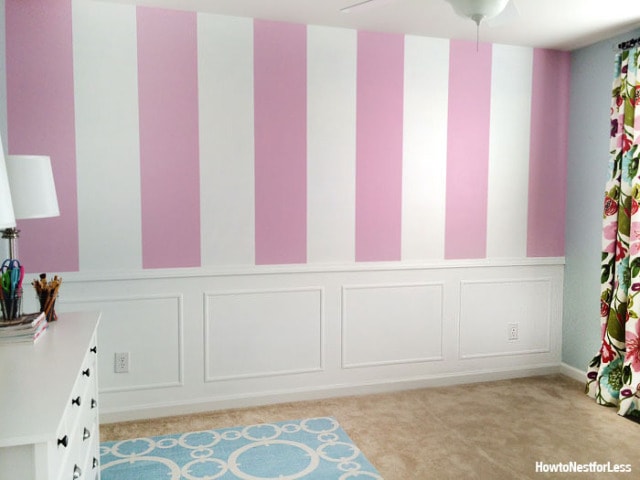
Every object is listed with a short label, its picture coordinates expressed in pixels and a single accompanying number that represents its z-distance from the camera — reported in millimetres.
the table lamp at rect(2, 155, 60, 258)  1985
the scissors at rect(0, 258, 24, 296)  2014
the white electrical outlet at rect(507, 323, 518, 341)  4016
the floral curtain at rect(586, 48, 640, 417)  3322
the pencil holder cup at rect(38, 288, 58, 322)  2184
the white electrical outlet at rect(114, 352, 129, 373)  3223
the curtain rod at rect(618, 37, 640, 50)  3352
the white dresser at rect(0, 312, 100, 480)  1198
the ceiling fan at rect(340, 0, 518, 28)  2061
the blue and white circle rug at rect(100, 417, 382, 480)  2607
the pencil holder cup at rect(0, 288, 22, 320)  2008
